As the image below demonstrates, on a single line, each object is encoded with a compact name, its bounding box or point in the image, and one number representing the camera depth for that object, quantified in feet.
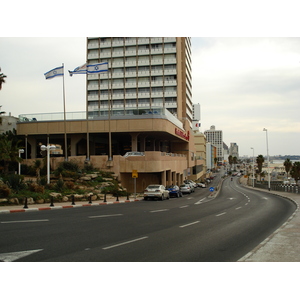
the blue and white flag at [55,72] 104.83
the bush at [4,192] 67.77
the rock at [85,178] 102.06
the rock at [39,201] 70.18
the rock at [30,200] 68.13
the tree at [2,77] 97.71
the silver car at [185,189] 150.92
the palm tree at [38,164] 106.17
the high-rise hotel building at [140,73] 251.19
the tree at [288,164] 371.97
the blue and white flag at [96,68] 109.60
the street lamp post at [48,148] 85.44
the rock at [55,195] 75.95
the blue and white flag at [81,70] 109.09
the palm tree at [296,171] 307.48
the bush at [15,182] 73.87
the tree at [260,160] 363.54
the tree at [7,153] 93.62
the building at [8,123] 149.52
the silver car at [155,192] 99.96
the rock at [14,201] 65.43
